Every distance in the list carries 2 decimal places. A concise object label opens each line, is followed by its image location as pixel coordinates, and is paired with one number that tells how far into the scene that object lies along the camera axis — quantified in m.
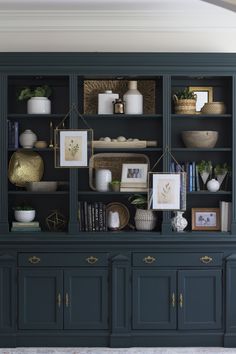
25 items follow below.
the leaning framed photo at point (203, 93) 4.79
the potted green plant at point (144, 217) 4.58
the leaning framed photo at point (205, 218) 4.69
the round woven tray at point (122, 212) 4.75
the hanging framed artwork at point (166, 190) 4.52
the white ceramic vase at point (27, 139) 4.59
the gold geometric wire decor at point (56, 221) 4.72
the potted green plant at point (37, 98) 4.55
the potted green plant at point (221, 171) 4.64
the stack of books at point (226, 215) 4.54
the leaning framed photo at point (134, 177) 4.63
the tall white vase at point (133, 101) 4.58
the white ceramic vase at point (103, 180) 4.61
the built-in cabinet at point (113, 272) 4.39
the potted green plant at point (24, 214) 4.57
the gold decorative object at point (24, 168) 4.65
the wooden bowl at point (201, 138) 4.55
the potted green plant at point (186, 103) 4.55
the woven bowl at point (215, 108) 4.55
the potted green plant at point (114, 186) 4.57
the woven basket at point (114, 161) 4.81
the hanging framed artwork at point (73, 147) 4.52
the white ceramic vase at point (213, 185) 4.56
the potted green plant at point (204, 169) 4.64
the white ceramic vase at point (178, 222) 4.55
